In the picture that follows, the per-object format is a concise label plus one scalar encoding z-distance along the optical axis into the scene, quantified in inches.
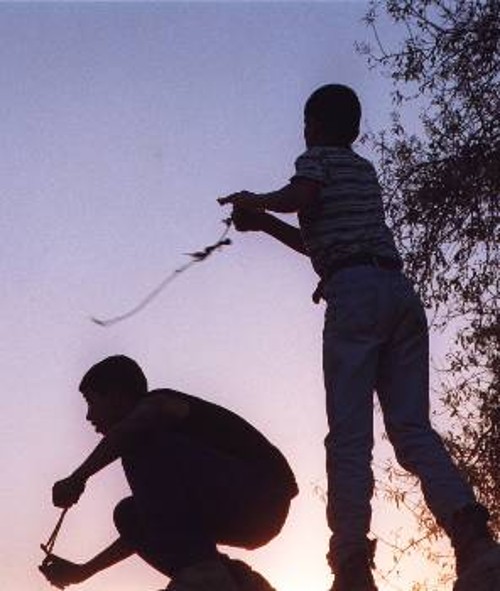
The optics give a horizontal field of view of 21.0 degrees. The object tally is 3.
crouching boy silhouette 262.2
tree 630.5
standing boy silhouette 249.0
